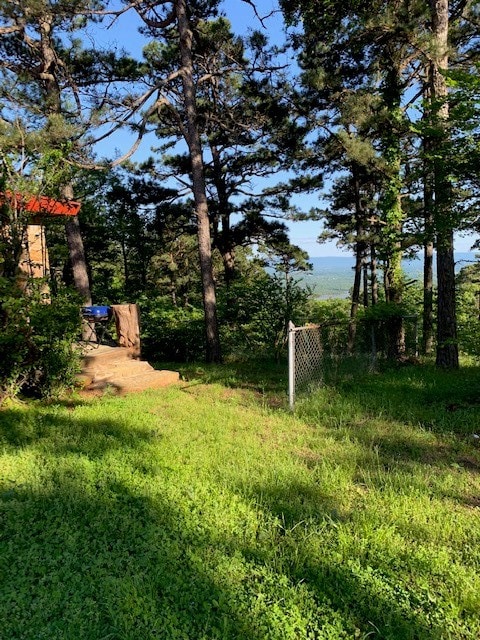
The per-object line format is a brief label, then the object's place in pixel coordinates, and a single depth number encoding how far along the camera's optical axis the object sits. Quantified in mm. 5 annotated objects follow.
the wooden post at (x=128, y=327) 8266
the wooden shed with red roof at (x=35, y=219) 5453
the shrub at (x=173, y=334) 11203
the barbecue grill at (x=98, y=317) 8770
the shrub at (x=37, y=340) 5223
